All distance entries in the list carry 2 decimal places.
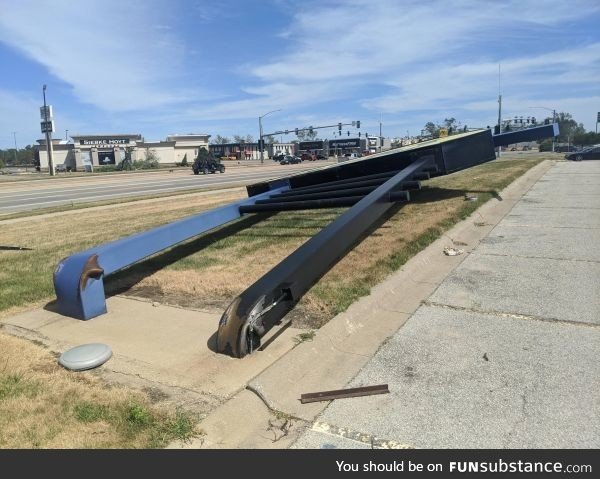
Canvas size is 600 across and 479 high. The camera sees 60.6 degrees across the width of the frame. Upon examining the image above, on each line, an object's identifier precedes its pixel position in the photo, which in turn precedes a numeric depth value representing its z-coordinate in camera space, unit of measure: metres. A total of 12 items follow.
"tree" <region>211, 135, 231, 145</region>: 173.50
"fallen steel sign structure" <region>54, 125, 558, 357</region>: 3.76
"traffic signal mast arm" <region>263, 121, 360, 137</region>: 83.88
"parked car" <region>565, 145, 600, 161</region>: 32.67
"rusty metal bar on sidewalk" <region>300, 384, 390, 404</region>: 3.18
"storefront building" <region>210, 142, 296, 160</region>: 124.00
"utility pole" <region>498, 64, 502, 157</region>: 54.47
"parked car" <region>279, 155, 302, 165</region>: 77.31
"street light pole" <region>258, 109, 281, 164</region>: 83.22
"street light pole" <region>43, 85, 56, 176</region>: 59.50
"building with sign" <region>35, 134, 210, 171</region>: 95.75
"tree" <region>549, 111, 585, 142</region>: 127.55
